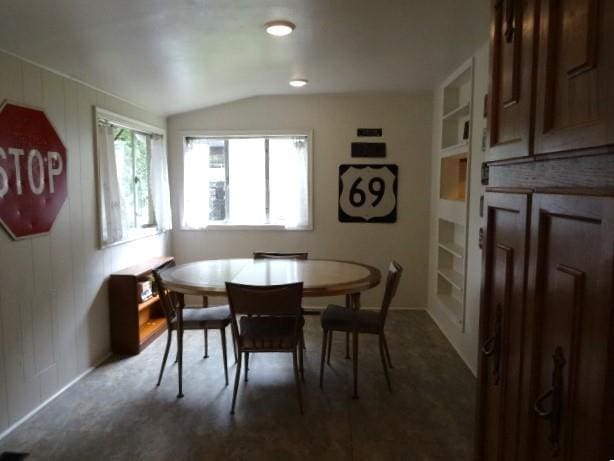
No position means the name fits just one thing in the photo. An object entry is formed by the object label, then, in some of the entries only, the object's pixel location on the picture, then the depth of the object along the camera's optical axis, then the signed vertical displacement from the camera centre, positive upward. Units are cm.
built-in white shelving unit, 378 -4
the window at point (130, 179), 345 +10
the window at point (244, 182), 484 +8
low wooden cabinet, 352 -102
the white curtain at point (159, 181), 447 +9
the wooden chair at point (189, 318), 295 -93
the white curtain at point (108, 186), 340 +3
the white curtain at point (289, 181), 476 +9
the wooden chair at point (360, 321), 287 -93
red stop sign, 244 +11
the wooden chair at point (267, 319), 252 -90
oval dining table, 279 -63
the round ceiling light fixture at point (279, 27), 250 +97
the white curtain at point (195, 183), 485 +7
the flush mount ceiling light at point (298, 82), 399 +102
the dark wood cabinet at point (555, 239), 68 -10
